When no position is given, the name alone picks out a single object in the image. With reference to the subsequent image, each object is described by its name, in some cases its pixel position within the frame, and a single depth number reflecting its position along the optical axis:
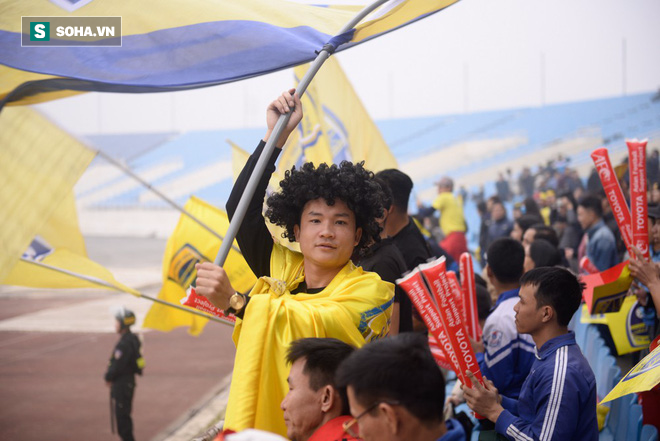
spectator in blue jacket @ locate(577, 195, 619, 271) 6.28
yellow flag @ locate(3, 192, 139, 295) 4.47
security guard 6.96
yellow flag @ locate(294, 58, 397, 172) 5.60
